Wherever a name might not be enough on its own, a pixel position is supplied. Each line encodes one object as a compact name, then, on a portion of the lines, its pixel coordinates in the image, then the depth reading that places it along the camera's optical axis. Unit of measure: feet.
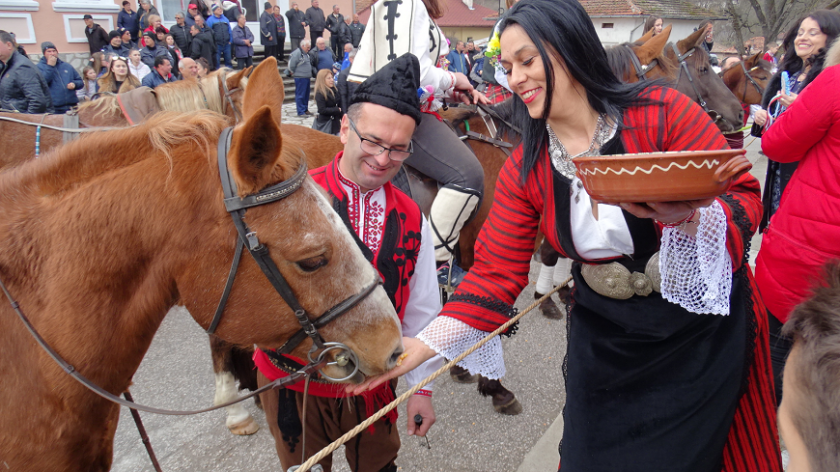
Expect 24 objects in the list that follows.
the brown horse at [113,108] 13.83
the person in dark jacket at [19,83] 21.78
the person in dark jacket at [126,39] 37.29
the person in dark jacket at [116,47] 34.91
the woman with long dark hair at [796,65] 11.18
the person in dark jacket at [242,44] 45.09
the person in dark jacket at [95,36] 39.83
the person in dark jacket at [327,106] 21.03
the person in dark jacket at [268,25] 49.55
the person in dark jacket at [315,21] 53.21
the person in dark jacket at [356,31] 55.62
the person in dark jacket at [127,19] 40.22
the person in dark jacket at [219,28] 43.08
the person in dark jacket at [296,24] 51.31
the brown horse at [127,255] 3.94
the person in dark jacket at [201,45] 40.32
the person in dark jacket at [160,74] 26.81
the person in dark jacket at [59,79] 26.45
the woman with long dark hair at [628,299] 4.80
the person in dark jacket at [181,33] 39.73
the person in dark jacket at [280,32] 50.86
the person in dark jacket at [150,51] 33.24
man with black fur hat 5.90
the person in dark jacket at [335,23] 54.60
